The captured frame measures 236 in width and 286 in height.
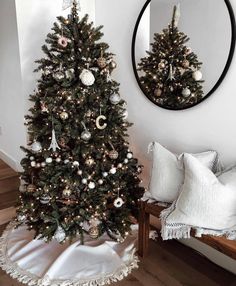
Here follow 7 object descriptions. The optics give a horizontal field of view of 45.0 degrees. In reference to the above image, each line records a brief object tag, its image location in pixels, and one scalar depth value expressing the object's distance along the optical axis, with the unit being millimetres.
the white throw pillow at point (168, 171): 1773
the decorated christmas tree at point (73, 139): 1837
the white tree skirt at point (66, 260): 1794
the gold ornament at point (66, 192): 1868
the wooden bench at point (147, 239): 1469
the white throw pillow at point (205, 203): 1503
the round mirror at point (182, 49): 1683
